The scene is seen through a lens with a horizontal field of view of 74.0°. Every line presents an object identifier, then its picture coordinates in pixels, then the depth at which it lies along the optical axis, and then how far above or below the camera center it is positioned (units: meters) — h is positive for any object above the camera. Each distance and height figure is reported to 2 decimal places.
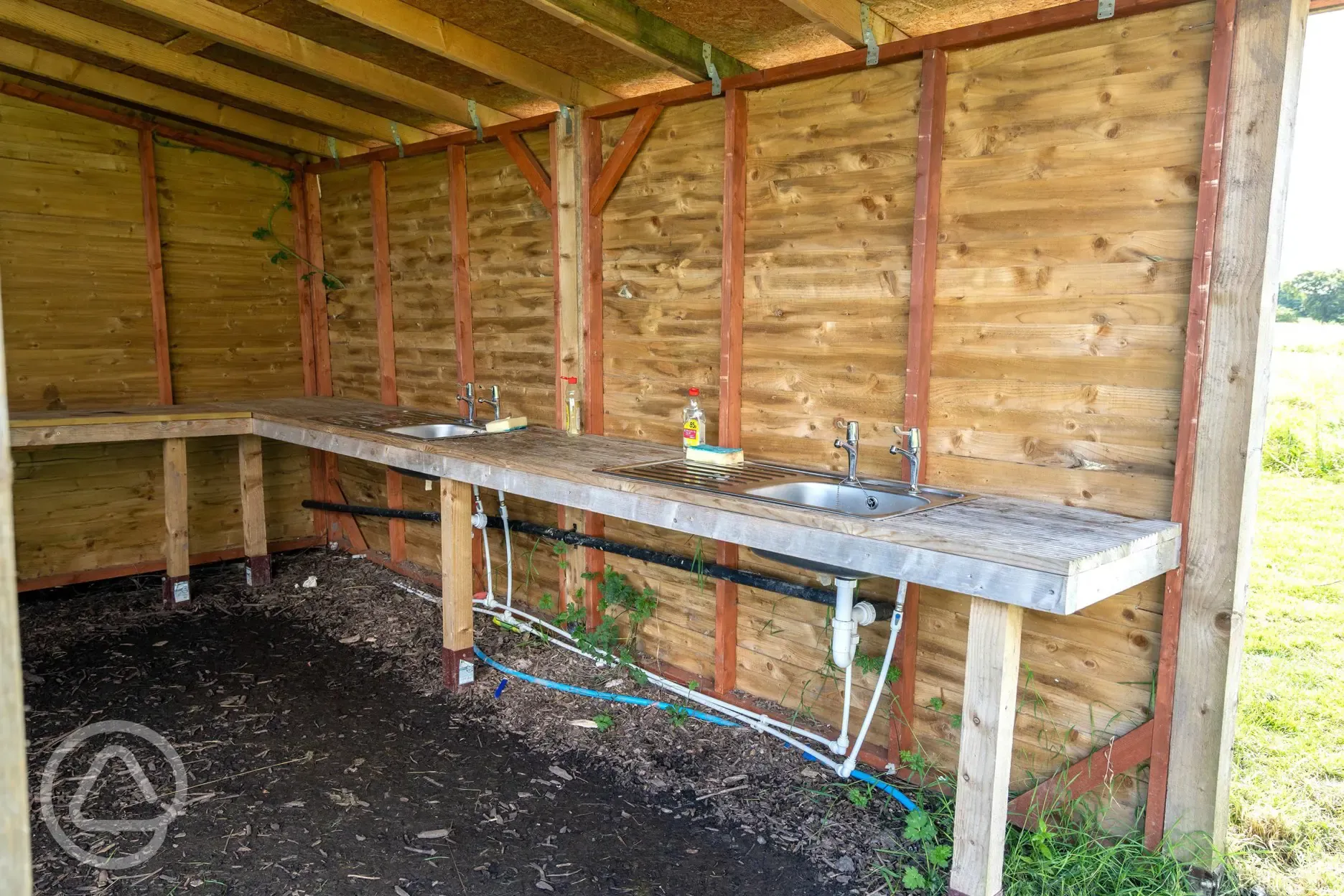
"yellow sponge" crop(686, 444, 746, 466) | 3.38 -0.41
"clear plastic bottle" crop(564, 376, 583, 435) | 4.13 -0.29
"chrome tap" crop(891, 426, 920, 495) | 2.78 -0.31
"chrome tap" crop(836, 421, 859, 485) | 2.90 -0.30
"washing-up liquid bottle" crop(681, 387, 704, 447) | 3.54 -0.31
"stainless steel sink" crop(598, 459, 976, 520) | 2.80 -0.44
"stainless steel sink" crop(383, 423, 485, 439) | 4.45 -0.44
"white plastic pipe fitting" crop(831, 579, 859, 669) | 2.85 -0.91
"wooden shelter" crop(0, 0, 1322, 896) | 2.35 +0.24
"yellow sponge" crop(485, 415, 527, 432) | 4.21 -0.38
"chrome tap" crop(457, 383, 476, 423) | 4.44 -0.28
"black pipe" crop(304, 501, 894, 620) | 3.23 -0.89
